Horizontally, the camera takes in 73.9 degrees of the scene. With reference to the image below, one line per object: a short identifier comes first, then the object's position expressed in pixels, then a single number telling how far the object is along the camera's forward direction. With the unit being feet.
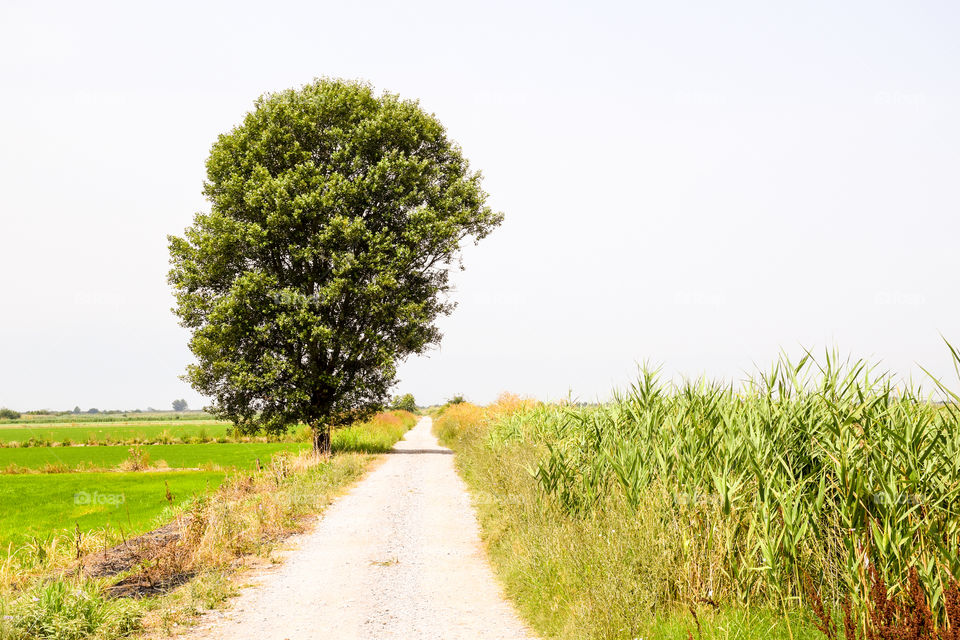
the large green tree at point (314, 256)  88.79
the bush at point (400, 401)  96.99
